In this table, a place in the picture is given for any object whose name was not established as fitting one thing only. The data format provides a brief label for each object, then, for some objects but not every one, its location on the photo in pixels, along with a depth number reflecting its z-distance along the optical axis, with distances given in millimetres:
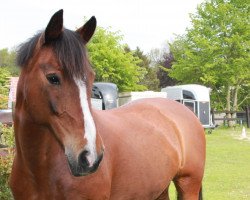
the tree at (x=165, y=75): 49406
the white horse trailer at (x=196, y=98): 25634
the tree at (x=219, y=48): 31250
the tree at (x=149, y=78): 48656
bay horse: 2221
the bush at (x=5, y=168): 4473
